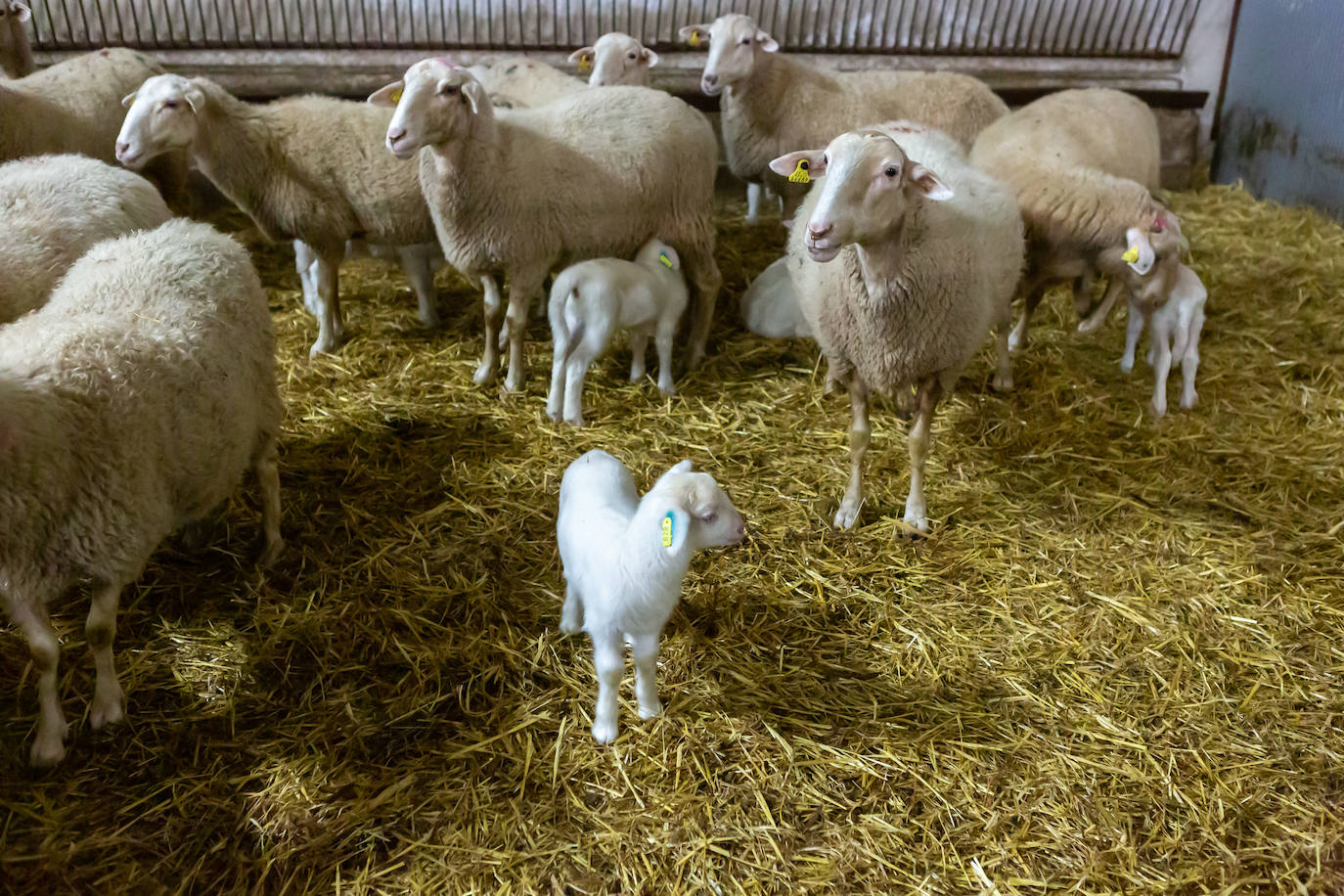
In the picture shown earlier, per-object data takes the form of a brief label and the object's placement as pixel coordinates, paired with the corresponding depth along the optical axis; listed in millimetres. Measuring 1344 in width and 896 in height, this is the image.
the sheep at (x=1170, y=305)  4828
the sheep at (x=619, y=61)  6098
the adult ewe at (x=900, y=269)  3205
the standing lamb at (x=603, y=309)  4551
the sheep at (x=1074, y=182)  4891
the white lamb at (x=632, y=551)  2545
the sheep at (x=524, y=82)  6121
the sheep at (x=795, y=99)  5938
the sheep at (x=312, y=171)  4969
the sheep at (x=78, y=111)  5121
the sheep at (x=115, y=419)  2584
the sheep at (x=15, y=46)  6035
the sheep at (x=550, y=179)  4480
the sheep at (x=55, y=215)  3510
